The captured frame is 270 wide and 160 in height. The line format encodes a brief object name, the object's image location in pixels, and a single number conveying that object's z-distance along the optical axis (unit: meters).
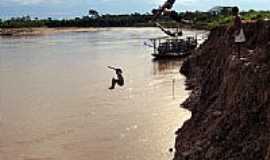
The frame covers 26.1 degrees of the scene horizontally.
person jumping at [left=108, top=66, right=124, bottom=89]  13.94
